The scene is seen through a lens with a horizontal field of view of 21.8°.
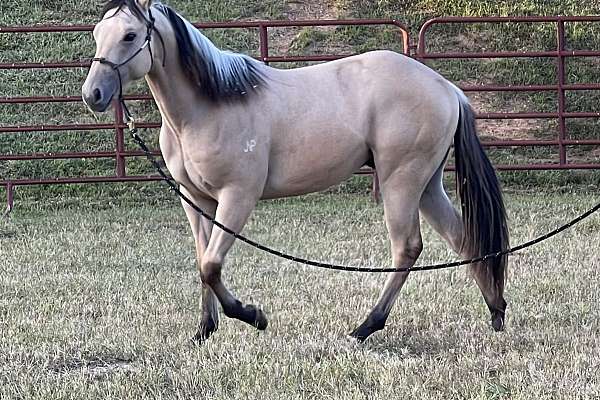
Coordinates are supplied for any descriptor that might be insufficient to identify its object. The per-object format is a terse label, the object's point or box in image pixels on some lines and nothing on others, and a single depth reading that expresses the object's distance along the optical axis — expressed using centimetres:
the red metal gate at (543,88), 1629
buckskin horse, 717
